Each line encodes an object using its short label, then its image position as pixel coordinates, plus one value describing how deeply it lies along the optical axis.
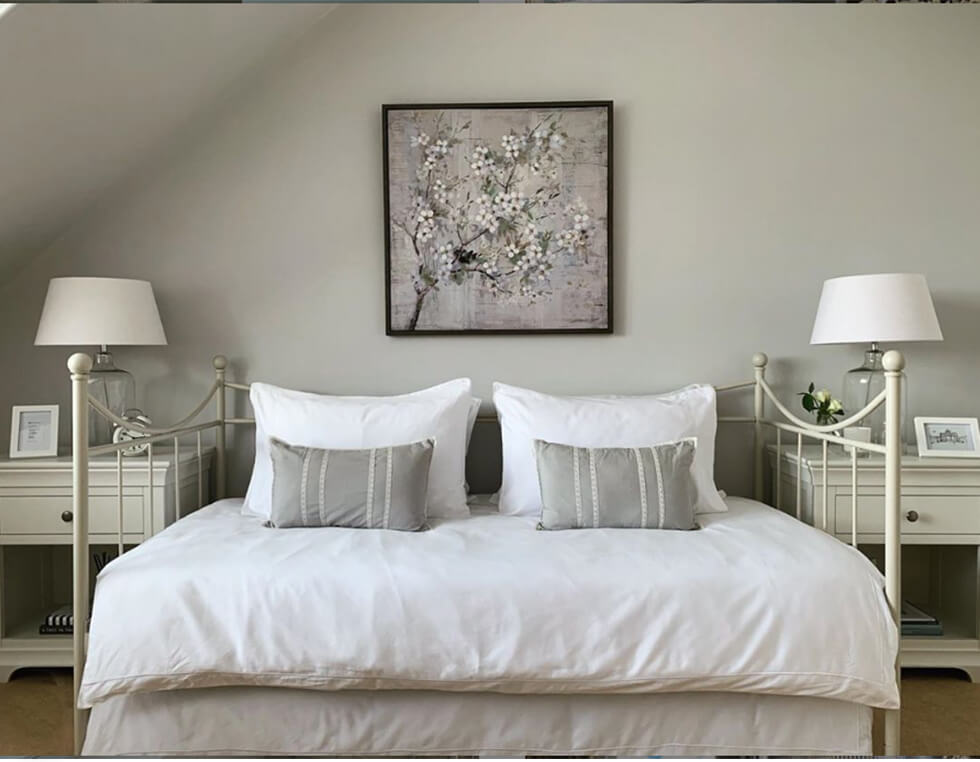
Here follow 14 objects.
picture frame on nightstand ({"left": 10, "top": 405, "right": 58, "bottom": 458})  2.33
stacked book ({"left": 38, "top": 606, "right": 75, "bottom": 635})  2.32
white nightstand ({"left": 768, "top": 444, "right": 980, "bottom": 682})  2.20
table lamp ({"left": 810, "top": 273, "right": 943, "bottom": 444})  2.27
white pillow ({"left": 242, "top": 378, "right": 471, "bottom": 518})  2.21
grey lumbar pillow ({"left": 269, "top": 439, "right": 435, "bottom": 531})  2.00
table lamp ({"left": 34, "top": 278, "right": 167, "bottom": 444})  2.30
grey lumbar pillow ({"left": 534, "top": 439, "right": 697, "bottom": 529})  1.98
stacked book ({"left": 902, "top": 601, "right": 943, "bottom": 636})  2.32
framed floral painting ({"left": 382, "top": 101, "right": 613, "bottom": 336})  2.55
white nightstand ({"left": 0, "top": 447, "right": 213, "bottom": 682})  2.22
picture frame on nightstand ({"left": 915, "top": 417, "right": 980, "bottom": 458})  2.33
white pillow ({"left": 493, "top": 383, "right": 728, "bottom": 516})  2.22
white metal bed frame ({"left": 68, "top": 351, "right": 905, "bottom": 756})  1.66
